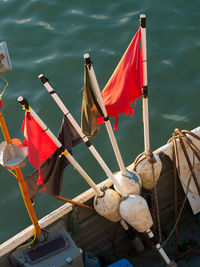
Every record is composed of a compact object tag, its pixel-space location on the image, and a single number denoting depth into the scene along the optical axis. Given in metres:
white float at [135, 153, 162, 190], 12.77
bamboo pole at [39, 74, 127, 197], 10.44
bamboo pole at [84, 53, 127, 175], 10.52
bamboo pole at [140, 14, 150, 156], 10.85
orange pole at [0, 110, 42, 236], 10.13
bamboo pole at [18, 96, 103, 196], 10.19
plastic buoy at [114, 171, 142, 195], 12.41
